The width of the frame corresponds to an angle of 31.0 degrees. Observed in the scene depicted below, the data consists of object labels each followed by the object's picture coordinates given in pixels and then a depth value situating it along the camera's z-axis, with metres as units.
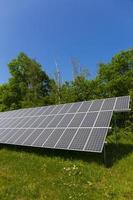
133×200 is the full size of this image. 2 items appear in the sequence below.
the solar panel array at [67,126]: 10.39
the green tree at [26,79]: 35.84
